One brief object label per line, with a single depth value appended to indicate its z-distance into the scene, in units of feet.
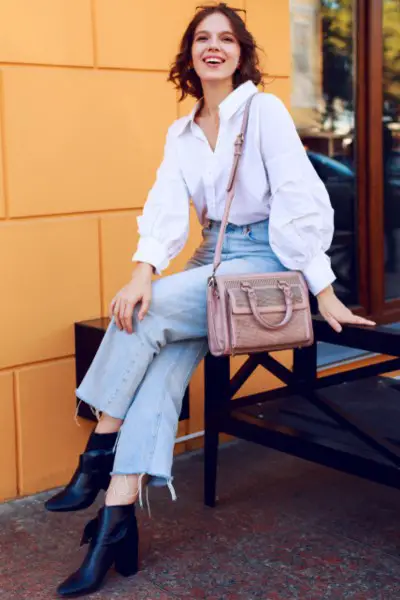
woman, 9.57
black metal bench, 9.82
